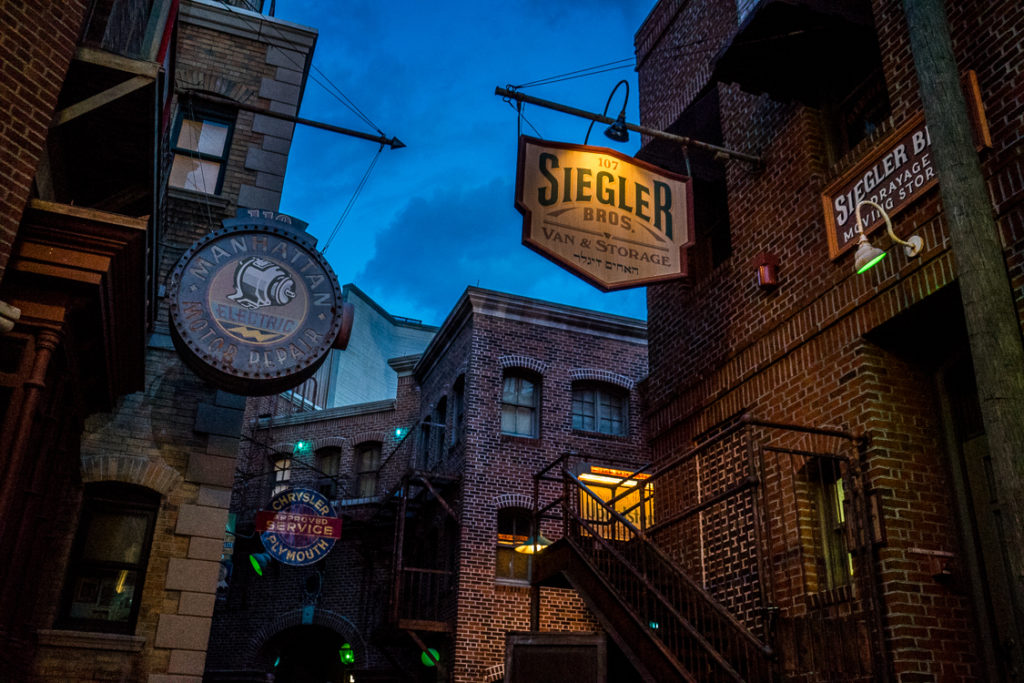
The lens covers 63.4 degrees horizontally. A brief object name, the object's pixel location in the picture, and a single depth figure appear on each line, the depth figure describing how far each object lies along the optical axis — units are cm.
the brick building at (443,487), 1831
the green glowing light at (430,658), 1766
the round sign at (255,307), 863
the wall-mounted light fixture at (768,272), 816
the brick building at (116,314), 596
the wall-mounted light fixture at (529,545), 1847
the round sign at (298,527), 1439
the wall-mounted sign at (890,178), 611
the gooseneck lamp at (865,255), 549
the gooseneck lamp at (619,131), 842
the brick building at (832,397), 596
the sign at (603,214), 787
